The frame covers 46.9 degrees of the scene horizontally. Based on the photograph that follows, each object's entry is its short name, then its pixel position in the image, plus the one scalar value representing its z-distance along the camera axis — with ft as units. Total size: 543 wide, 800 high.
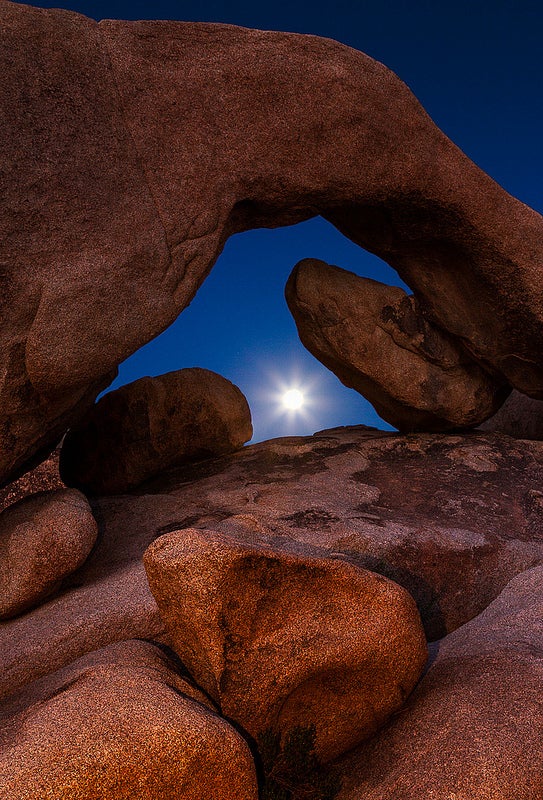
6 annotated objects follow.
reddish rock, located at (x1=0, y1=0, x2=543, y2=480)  13.00
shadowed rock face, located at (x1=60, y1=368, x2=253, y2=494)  21.08
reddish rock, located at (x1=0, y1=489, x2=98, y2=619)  13.00
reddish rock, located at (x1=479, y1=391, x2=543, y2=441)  26.11
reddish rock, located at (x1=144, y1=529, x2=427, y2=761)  8.18
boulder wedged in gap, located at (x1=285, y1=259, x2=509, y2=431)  21.02
